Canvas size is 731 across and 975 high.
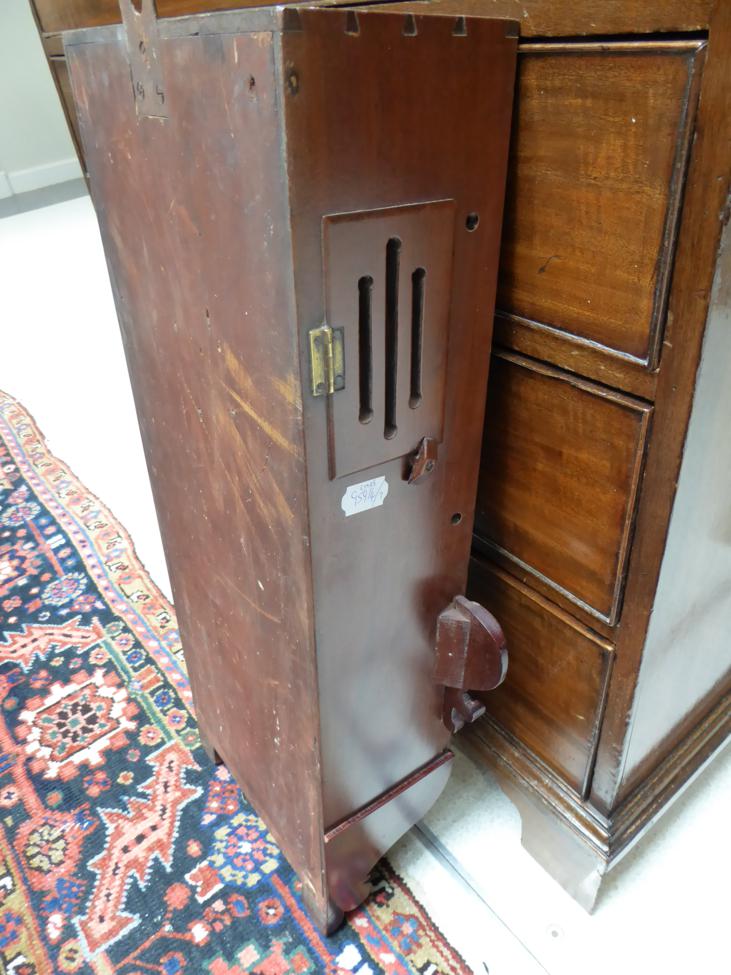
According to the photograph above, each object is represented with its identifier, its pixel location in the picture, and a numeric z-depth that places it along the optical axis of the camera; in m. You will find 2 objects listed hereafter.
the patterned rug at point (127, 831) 1.04
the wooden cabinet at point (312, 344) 0.57
